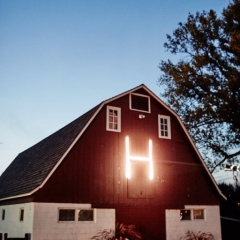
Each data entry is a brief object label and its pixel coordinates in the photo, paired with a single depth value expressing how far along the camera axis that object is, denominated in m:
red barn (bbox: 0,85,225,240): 14.26
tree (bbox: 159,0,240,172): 23.06
